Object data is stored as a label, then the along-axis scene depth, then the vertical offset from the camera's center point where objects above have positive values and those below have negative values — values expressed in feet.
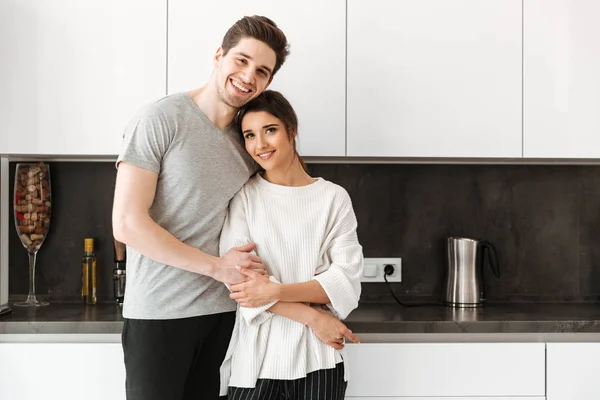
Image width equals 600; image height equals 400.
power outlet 7.98 -0.72
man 5.23 -0.12
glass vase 7.44 -0.06
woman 5.36 -0.54
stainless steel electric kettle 7.55 -0.72
